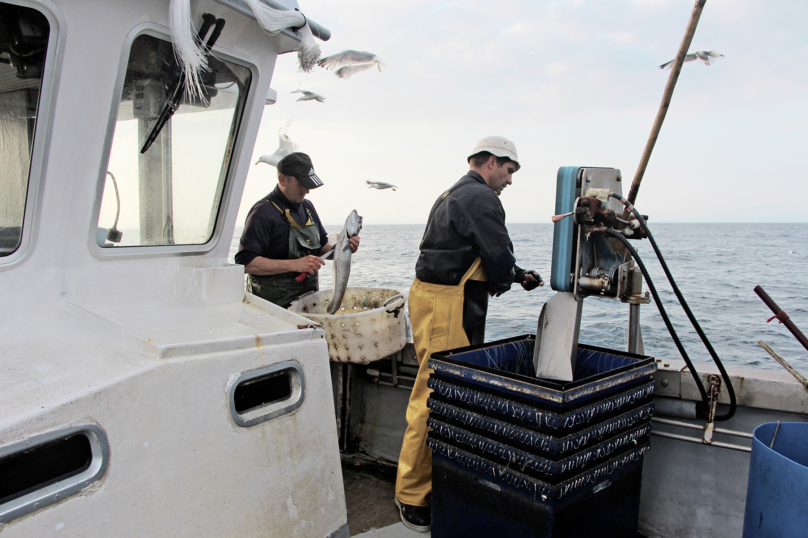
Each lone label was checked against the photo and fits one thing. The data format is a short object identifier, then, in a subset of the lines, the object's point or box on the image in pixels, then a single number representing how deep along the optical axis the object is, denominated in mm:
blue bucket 1707
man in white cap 2828
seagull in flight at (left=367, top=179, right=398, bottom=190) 8016
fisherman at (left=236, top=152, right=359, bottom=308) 3412
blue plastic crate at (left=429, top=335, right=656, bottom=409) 1994
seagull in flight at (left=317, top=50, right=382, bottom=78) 6805
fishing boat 1275
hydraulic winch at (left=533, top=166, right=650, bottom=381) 2309
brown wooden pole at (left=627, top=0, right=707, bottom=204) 2605
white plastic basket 3107
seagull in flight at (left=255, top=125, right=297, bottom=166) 4254
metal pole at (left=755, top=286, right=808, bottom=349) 2373
